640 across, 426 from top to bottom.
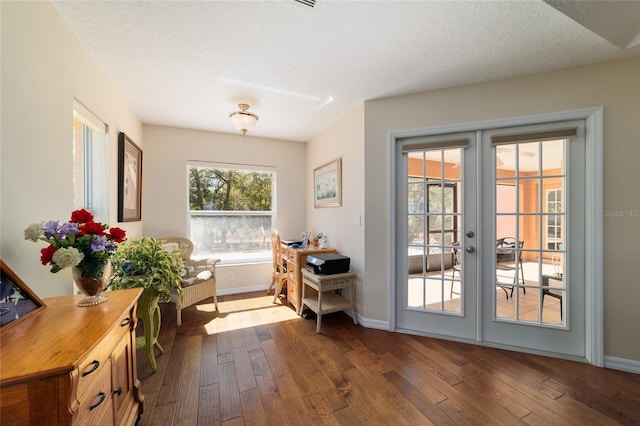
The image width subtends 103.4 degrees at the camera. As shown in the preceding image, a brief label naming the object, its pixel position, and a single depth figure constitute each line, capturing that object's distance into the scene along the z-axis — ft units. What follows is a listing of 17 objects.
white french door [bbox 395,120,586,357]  7.11
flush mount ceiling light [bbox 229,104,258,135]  8.88
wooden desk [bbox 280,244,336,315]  10.14
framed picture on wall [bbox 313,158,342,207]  10.59
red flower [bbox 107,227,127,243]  4.38
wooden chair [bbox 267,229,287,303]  11.25
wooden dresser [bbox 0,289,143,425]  2.53
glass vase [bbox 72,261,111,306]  4.02
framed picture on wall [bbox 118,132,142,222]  8.29
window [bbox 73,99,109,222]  6.89
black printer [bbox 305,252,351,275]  9.04
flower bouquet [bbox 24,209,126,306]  3.64
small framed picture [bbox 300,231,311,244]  11.74
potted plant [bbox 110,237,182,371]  6.14
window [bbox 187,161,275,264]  12.14
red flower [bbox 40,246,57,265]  3.61
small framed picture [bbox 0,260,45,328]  3.22
